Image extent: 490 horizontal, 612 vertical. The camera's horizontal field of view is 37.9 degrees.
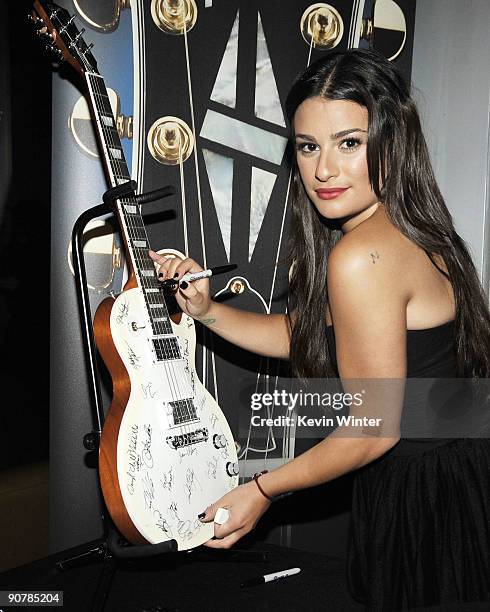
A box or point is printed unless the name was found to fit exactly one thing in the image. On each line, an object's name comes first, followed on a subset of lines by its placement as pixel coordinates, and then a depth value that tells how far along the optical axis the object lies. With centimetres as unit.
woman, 128
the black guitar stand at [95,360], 162
